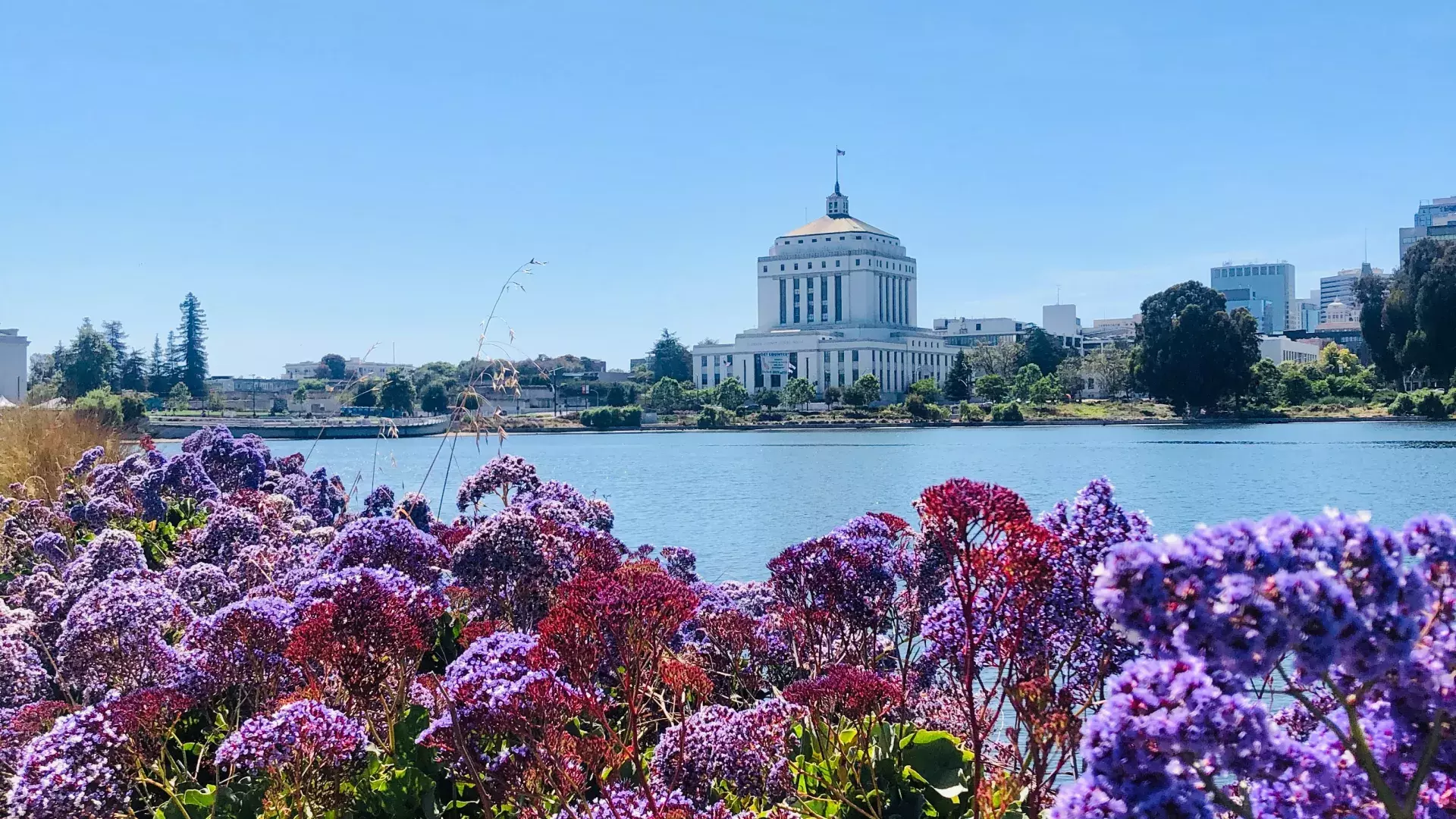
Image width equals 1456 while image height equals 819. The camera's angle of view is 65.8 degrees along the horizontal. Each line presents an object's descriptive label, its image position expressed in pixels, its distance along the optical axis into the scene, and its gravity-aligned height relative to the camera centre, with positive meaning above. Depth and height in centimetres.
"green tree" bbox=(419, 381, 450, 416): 10931 -52
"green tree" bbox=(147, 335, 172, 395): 11512 +237
